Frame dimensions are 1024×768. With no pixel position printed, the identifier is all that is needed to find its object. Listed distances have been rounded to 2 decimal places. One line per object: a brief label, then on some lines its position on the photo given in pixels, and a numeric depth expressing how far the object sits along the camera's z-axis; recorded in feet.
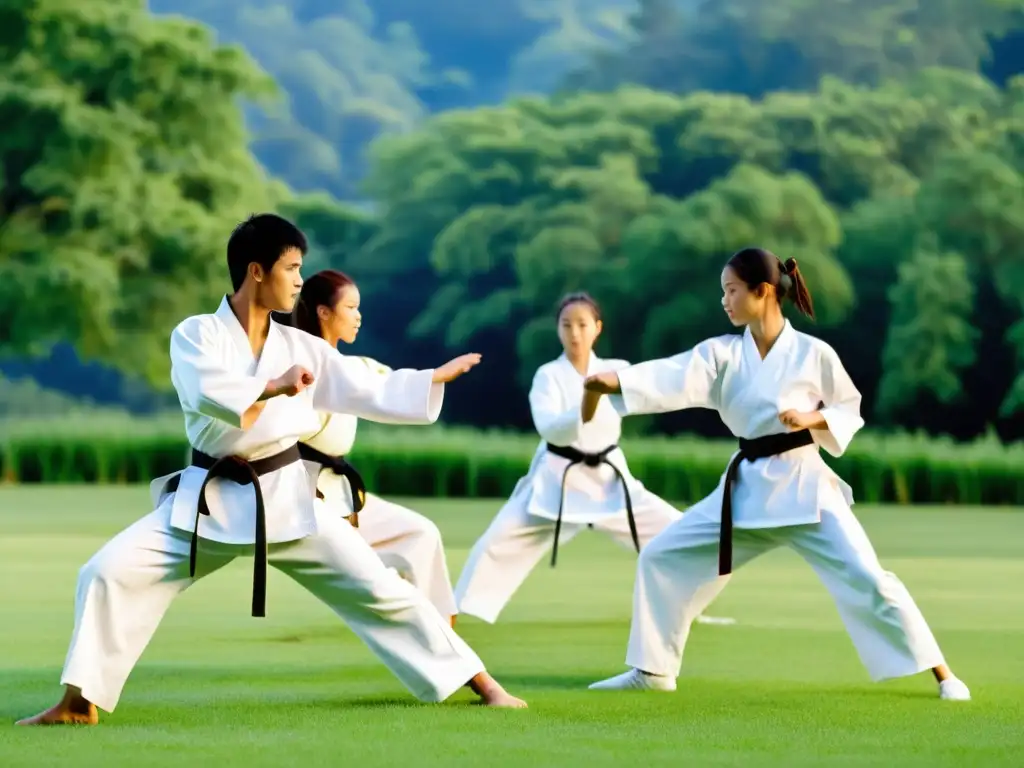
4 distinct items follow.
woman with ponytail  34.22
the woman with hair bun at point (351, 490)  40.63
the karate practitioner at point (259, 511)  30.19
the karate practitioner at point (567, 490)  46.96
